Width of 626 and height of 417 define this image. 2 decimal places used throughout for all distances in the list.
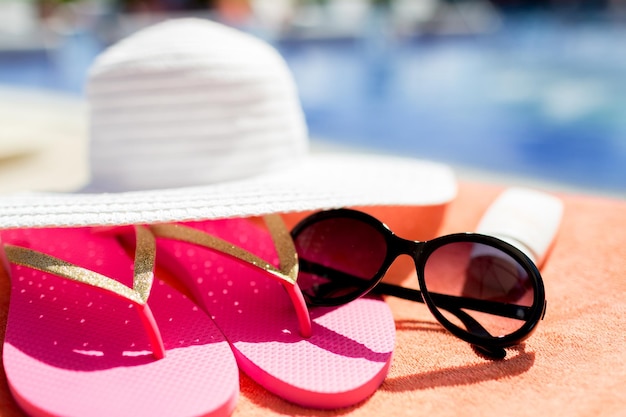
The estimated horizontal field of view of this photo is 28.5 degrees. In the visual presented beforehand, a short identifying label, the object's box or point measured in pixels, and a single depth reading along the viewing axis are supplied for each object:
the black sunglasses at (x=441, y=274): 0.62
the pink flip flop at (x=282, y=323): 0.59
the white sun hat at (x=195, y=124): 0.70
